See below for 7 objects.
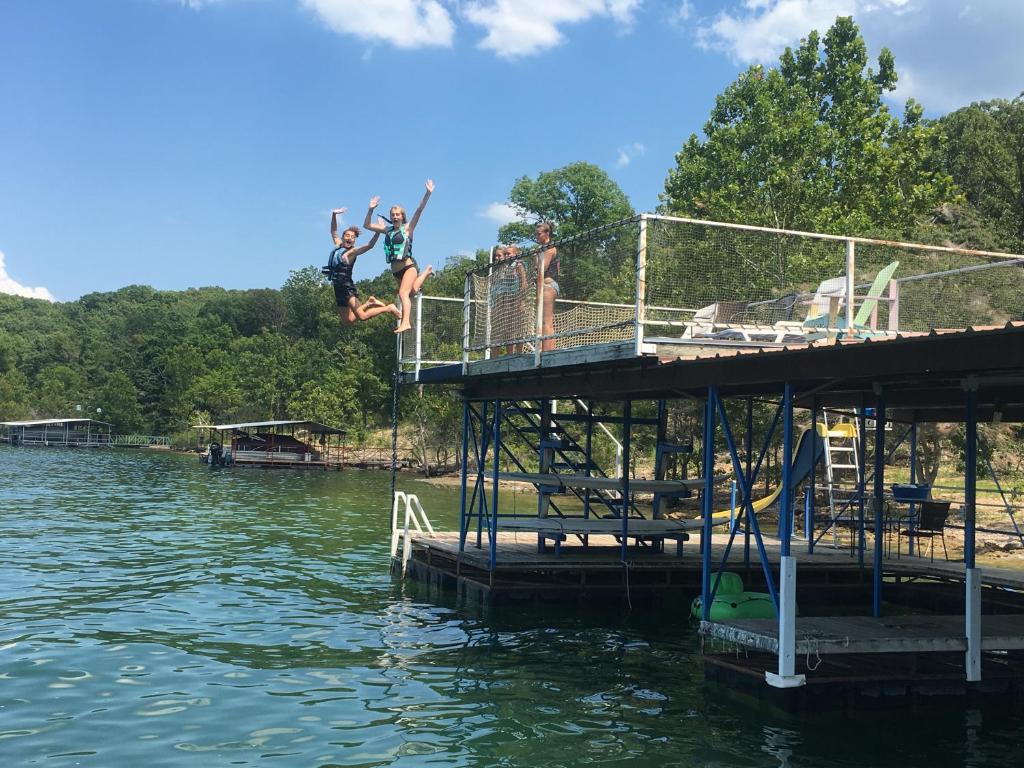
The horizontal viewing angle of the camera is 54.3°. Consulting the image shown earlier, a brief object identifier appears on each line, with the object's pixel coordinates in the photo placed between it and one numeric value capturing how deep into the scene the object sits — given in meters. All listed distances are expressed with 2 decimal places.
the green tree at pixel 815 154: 42.97
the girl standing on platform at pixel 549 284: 13.70
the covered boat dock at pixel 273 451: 69.50
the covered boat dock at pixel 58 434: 99.00
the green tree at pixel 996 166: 43.75
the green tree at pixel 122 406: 111.25
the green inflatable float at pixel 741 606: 12.96
